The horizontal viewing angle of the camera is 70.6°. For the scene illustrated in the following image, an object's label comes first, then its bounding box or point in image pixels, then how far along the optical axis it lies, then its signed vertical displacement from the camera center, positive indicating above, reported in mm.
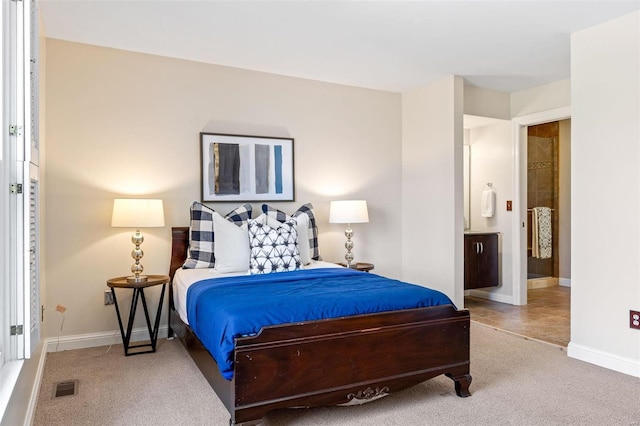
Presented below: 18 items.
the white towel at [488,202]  5359 +140
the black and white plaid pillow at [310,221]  4012 -63
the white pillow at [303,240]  3777 -219
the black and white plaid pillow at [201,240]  3639 -208
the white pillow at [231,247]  3402 -251
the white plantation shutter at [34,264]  1967 -229
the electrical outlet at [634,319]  2947 -694
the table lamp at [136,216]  3322 -12
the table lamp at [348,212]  4207 +19
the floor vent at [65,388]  2652 -1050
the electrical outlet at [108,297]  3623 -666
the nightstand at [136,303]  3279 -683
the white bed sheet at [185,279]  3148 -474
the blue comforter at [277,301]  2170 -468
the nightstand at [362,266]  4246 -497
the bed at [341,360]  2096 -750
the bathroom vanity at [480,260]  5035 -522
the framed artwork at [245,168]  3977 +426
